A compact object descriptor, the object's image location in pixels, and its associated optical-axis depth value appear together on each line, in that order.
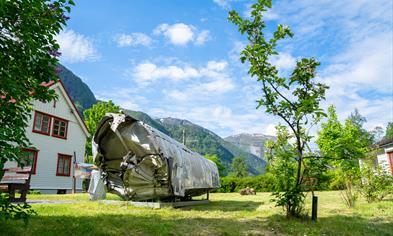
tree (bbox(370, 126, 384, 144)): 82.41
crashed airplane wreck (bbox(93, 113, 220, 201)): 9.23
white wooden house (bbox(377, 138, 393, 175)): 25.60
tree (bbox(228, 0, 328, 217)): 6.85
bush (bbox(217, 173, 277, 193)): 30.61
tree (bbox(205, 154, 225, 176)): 54.42
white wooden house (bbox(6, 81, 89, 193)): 21.73
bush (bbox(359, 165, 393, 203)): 11.79
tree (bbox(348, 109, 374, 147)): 73.75
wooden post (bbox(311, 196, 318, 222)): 6.88
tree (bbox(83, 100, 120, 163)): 39.12
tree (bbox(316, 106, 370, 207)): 6.73
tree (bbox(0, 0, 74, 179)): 3.80
